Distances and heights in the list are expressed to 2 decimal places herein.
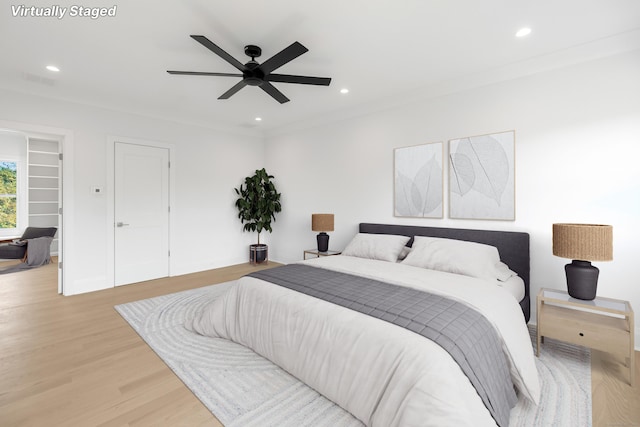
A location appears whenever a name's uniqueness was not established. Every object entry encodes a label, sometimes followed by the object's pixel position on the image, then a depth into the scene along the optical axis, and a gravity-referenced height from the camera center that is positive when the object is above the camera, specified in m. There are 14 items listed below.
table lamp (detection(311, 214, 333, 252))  4.45 -0.19
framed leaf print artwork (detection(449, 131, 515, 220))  3.05 +0.41
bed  1.38 -0.76
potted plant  5.51 +0.19
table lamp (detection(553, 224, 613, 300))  2.18 -0.28
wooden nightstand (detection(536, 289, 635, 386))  2.05 -0.84
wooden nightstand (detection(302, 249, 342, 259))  4.42 -0.60
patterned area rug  1.68 -1.17
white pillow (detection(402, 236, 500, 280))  2.70 -0.43
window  6.60 +0.43
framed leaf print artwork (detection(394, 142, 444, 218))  3.56 +0.43
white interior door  4.29 +0.01
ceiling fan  2.22 +1.22
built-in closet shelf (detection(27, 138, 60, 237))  6.31 +0.70
